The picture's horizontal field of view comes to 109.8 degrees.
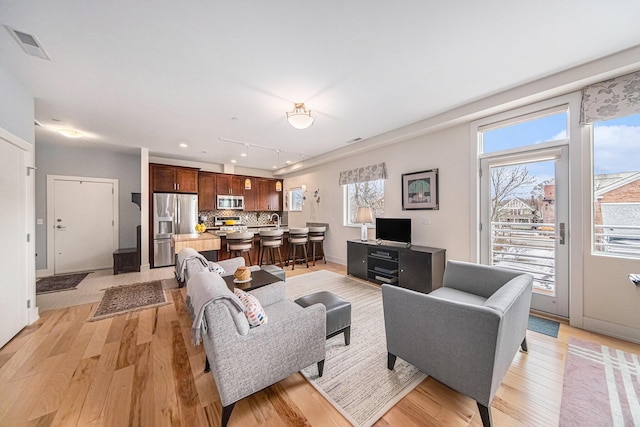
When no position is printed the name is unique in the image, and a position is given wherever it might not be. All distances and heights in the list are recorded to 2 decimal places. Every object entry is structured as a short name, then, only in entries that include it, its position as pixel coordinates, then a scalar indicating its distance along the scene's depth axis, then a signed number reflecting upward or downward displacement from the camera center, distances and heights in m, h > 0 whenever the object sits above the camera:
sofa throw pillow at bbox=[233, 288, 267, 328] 1.53 -0.69
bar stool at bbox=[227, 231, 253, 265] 4.41 -0.55
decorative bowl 2.45 -0.66
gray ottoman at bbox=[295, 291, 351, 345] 2.08 -0.93
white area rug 1.53 -1.31
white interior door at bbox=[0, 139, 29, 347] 2.31 -0.29
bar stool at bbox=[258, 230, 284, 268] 4.78 -0.55
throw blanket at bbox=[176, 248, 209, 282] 2.60 -0.56
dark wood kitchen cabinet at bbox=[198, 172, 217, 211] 6.30 +0.64
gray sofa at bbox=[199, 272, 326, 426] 1.35 -0.87
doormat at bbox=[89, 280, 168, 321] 3.02 -1.30
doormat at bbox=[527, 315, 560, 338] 2.44 -1.30
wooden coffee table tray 2.32 -0.75
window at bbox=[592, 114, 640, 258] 2.26 +0.26
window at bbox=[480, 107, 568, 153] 2.72 +1.07
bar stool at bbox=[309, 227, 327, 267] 5.55 -0.54
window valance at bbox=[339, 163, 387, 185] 4.67 +0.88
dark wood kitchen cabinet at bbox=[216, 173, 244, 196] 6.60 +0.88
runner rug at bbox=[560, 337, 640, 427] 1.45 -1.31
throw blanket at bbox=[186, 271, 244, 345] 1.34 -0.53
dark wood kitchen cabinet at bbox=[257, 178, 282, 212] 7.39 +0.58
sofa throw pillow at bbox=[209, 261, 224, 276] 2.68 -0.66
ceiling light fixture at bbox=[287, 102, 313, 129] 2.79 +1.18
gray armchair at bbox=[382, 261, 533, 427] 1.32 -0.82
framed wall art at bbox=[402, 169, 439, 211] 3.82 +0.41
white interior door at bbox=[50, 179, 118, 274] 4.89 -0.24
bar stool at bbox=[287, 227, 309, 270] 5.17 -0.55
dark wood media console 3.43 -0.88
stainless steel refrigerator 5.29 -0.16
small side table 4.79 -1.02
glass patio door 2.68 -0.09
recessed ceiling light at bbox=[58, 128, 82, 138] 3.92 +1.46
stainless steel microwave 6.59 +0.35
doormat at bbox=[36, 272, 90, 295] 3.88 -1.29
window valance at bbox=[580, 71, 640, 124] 2.20 +1.16
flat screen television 4.00 -0.30
